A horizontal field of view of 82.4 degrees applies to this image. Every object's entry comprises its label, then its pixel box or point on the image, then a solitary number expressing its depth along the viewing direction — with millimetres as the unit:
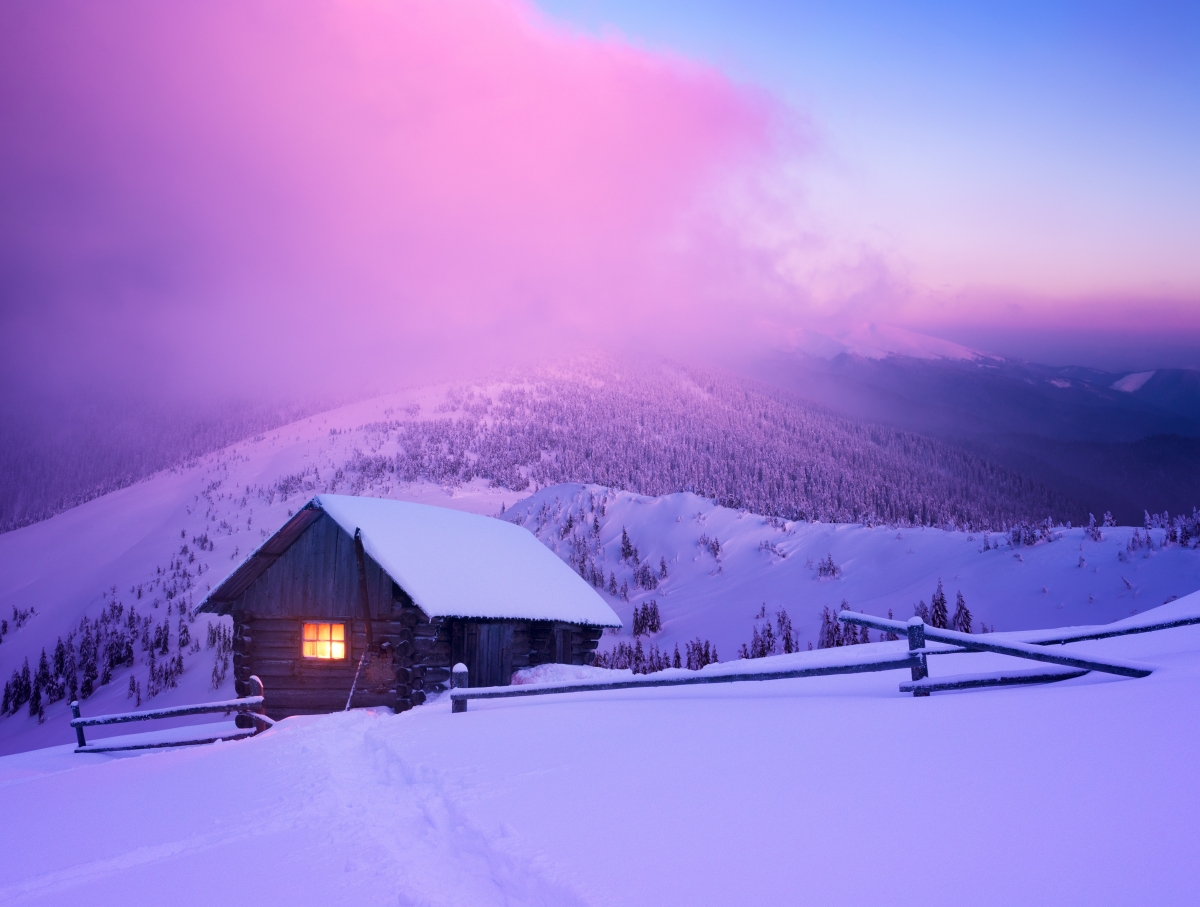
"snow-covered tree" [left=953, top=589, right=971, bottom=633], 27306
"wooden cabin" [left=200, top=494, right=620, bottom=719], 17422
